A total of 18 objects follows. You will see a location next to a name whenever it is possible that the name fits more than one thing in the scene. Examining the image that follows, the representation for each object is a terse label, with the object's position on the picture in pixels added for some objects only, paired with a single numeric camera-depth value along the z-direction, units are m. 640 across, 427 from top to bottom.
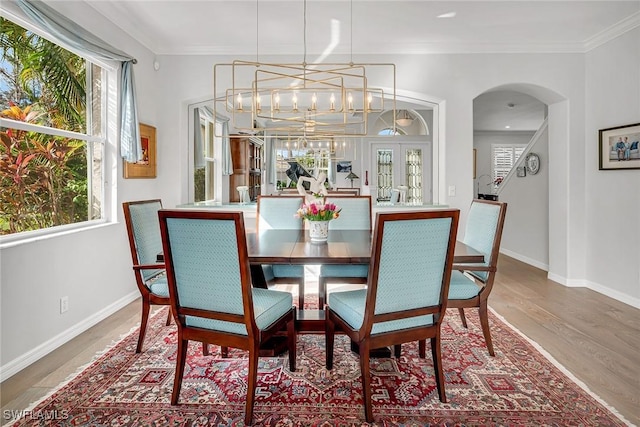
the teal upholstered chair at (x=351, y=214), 3.31
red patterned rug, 1.82
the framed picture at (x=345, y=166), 8.77
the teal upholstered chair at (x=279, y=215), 3.15
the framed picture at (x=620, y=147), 3.62
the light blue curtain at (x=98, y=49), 2.41
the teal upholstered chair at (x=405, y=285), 1.70
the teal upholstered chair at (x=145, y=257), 2.46
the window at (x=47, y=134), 2.39
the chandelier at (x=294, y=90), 2.83
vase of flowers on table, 2.52
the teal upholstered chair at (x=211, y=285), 1.69
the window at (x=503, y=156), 10.05
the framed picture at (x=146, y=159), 3.74
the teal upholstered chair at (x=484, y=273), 2.42
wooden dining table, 2.02
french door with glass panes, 8.48
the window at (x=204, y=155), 4.72
